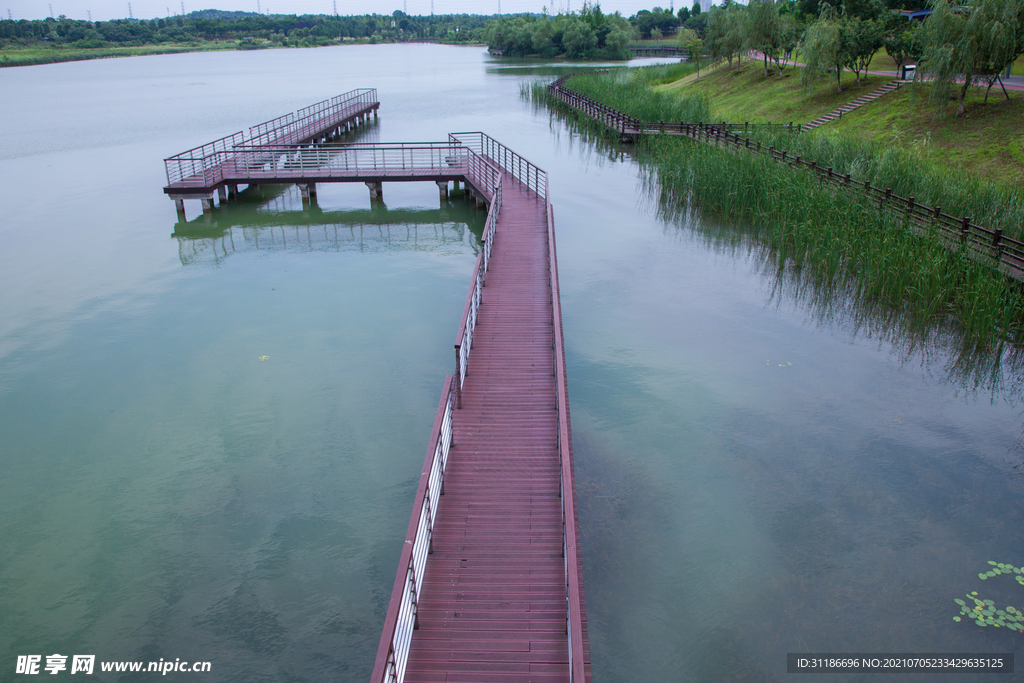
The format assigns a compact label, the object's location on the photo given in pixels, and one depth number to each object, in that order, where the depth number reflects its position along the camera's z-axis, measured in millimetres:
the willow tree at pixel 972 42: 26953
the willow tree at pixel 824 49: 37750
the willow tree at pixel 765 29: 49500
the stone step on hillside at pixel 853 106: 35938
